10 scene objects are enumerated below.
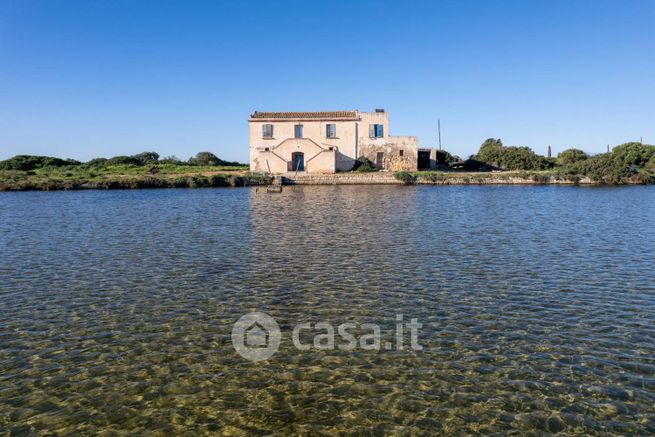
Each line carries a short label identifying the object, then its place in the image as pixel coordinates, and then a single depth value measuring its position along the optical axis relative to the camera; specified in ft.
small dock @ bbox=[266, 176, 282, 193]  181.06
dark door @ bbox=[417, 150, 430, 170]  268.56
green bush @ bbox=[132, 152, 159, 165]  343.09
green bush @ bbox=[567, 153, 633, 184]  224.53
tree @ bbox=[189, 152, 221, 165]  354.64
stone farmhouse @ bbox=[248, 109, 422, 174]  228.22
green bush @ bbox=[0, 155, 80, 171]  296.92
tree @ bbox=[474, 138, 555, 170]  271.08
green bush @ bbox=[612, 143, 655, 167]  275.59
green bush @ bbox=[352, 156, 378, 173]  232.12
